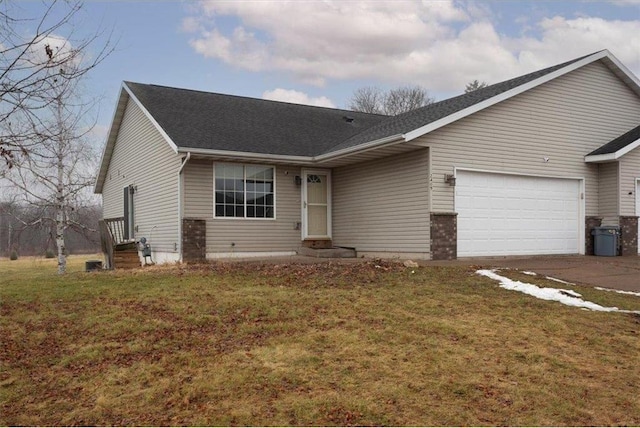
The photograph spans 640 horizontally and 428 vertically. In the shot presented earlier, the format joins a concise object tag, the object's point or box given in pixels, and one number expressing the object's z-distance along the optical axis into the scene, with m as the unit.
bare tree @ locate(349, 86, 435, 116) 45.47
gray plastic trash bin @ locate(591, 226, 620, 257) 14.66
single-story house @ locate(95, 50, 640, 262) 13.18
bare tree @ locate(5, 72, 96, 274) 20.34
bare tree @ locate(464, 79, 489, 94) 49.82
